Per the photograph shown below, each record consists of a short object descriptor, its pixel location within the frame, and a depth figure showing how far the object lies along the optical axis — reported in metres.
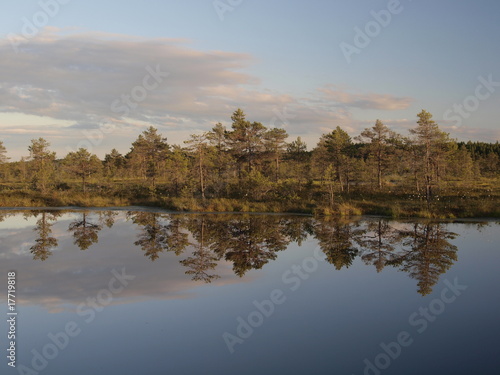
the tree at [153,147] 76.81
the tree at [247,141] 59.41
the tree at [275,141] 61.41
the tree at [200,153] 40.69
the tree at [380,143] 60.19
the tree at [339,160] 53.75
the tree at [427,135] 39.19
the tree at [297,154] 82.62
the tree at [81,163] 57.02
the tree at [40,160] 48.53
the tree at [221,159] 45.74
